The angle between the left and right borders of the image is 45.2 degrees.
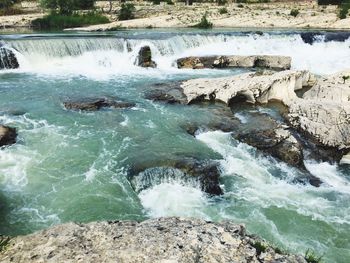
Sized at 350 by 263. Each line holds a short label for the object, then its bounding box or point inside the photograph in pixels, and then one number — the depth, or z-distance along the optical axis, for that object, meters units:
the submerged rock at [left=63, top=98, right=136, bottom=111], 16.94
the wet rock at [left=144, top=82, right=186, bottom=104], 17.96
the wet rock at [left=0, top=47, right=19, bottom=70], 24.20
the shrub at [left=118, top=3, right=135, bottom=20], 48.53
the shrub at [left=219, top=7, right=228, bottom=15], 48.54
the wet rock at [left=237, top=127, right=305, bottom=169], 12.88
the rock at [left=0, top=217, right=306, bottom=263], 5.14
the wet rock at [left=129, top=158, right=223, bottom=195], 11.16
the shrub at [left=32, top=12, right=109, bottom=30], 43.31
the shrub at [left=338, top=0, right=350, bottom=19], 42.75
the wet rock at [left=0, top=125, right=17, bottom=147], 13.47
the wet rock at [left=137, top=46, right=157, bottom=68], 25.81
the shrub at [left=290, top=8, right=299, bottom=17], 46.31
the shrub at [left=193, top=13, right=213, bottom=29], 42.97
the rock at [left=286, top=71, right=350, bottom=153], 14.10
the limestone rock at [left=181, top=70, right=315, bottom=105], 17.88
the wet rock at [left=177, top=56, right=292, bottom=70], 26.02
